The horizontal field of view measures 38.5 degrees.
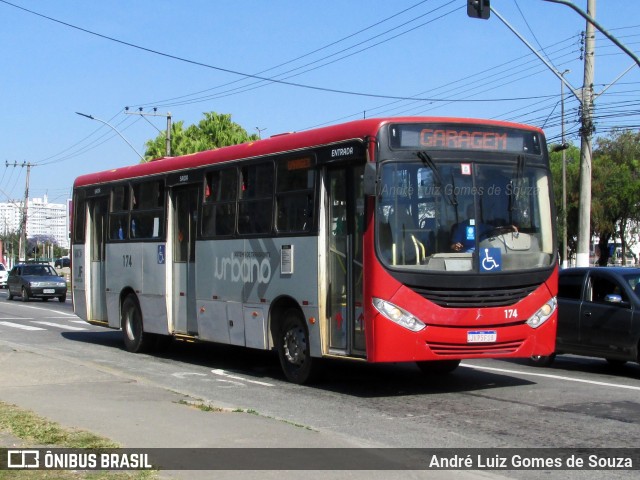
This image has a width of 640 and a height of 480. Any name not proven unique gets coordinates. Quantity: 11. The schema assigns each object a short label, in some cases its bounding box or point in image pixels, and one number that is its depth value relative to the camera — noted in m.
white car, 59.84
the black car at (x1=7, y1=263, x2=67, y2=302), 39.88
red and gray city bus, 10.85
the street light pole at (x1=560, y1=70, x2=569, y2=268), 53.55
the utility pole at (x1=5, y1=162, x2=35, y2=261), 79.71
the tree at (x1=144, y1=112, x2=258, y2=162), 51.16
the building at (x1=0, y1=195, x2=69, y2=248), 161.10
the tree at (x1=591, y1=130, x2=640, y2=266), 58.34
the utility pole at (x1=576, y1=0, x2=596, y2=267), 22.75
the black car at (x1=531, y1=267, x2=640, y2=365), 13.21
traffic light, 18.00
